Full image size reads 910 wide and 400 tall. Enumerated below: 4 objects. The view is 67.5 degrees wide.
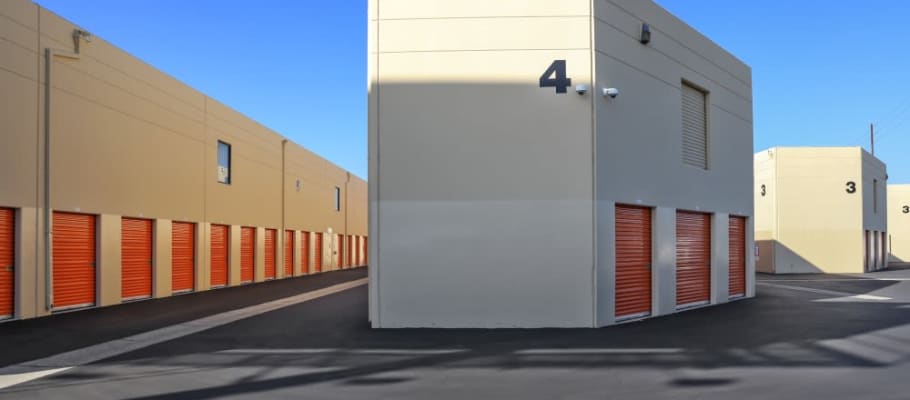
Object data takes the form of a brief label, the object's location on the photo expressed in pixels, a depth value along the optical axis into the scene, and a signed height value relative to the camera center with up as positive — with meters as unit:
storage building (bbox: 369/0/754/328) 11.91 +1.14
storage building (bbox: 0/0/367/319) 13.90 +1.33
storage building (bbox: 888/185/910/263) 55.94 +0.41
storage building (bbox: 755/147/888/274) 34.84 +0.89
